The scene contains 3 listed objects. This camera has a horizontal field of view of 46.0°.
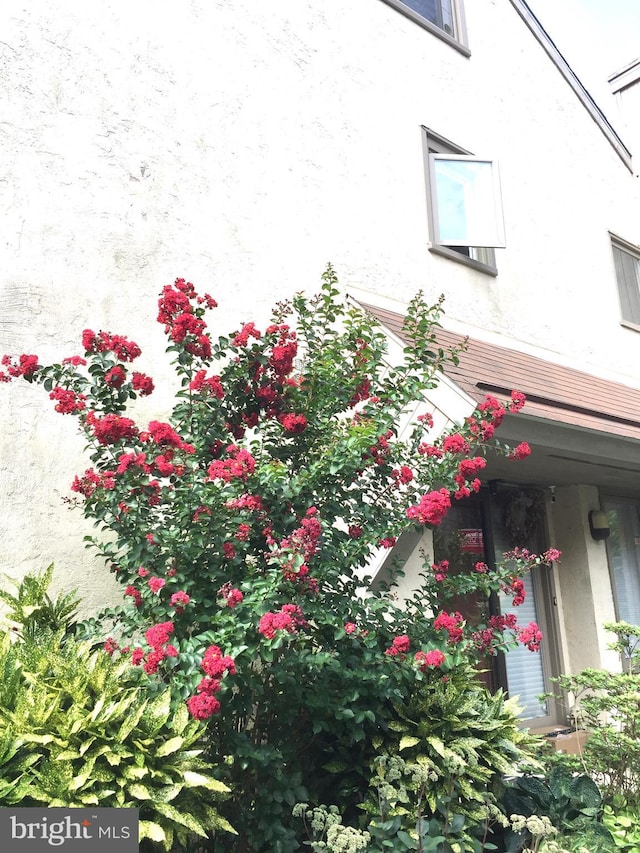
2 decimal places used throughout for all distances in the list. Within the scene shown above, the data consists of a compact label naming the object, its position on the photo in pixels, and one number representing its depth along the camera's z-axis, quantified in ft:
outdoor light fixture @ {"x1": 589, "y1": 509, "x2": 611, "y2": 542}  28.17
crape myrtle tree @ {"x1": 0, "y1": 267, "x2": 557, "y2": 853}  10.38
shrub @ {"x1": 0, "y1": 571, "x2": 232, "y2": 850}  8.80
